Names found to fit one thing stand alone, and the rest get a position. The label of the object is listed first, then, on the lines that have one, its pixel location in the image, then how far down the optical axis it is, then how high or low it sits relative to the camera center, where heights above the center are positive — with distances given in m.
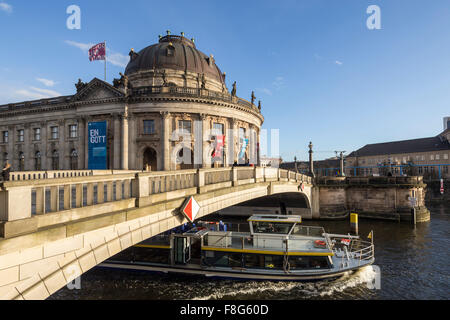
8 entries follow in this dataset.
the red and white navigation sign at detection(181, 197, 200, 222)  11.31 -1.85
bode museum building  40.75 +6.99
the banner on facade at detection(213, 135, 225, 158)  42.87 +3.33
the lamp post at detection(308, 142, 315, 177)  40.25 +0.98
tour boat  18.50 -6.54
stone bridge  5.10 -1.45
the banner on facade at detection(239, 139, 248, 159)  48.94 +3.35
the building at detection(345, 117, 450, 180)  80.25 +2.27
